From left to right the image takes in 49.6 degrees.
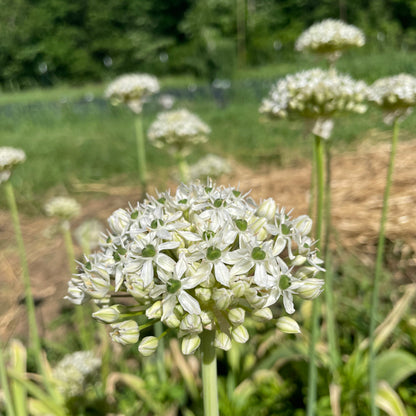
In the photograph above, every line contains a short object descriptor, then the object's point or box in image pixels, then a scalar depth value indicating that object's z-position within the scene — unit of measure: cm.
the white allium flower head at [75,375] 48
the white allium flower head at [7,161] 38
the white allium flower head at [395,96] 38
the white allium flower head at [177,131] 59
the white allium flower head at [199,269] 21
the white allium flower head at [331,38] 48
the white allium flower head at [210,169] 68
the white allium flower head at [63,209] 55
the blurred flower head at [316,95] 36
